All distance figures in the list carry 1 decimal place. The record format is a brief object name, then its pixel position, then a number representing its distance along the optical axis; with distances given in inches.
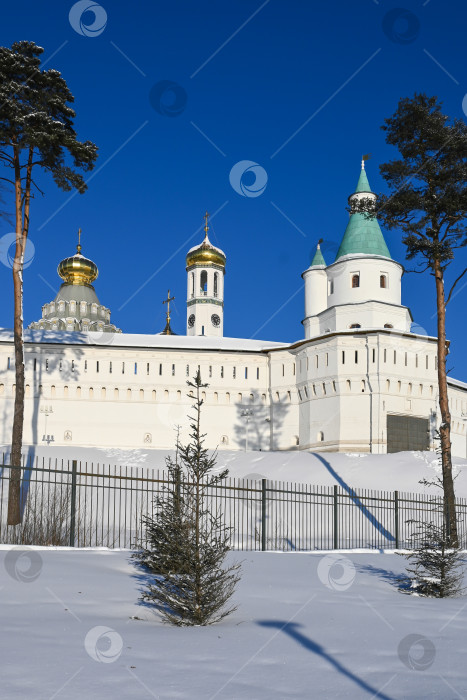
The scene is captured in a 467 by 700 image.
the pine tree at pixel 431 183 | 738.8
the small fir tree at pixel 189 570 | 314.8
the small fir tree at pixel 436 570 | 415.5
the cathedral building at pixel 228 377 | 1737.2
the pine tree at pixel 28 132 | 745.0
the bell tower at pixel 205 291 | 2783.0
